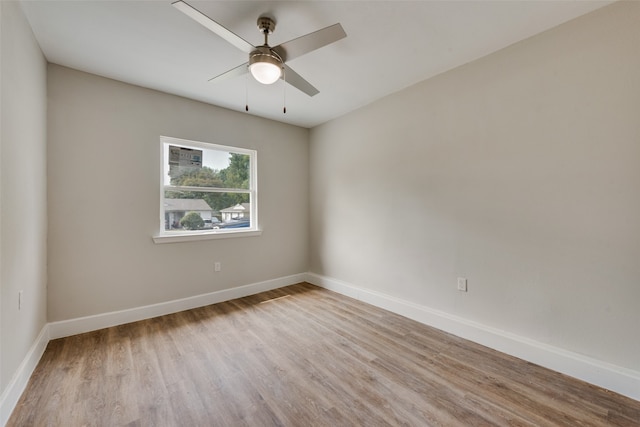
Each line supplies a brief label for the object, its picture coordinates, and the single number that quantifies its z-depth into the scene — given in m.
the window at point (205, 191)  3.05
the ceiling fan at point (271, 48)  1.51
